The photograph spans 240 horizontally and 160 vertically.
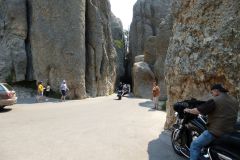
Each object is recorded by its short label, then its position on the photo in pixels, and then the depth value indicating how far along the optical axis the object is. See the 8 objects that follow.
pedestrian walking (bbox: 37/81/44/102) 12.32
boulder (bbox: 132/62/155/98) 17.16
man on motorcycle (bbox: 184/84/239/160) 3.38
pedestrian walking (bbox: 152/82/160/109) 10.52
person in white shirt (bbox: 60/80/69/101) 13.08
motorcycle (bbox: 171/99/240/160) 3.14
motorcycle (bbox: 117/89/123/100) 14.56
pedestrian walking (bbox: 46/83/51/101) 13.94
